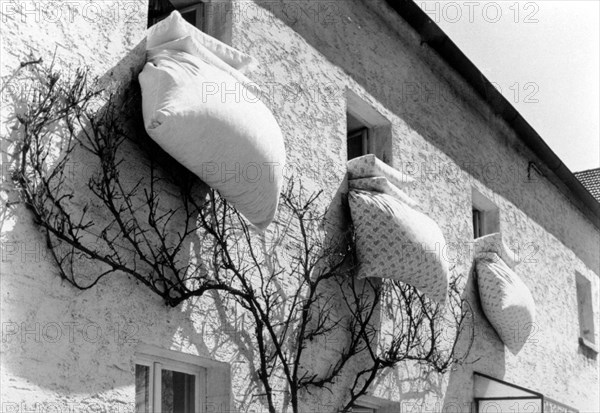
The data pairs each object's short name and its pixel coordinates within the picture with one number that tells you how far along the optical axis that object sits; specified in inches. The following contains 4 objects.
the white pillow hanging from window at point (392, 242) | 286.2
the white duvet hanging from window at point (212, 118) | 203.6
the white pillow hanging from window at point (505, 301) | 378.6
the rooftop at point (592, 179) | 729.0
